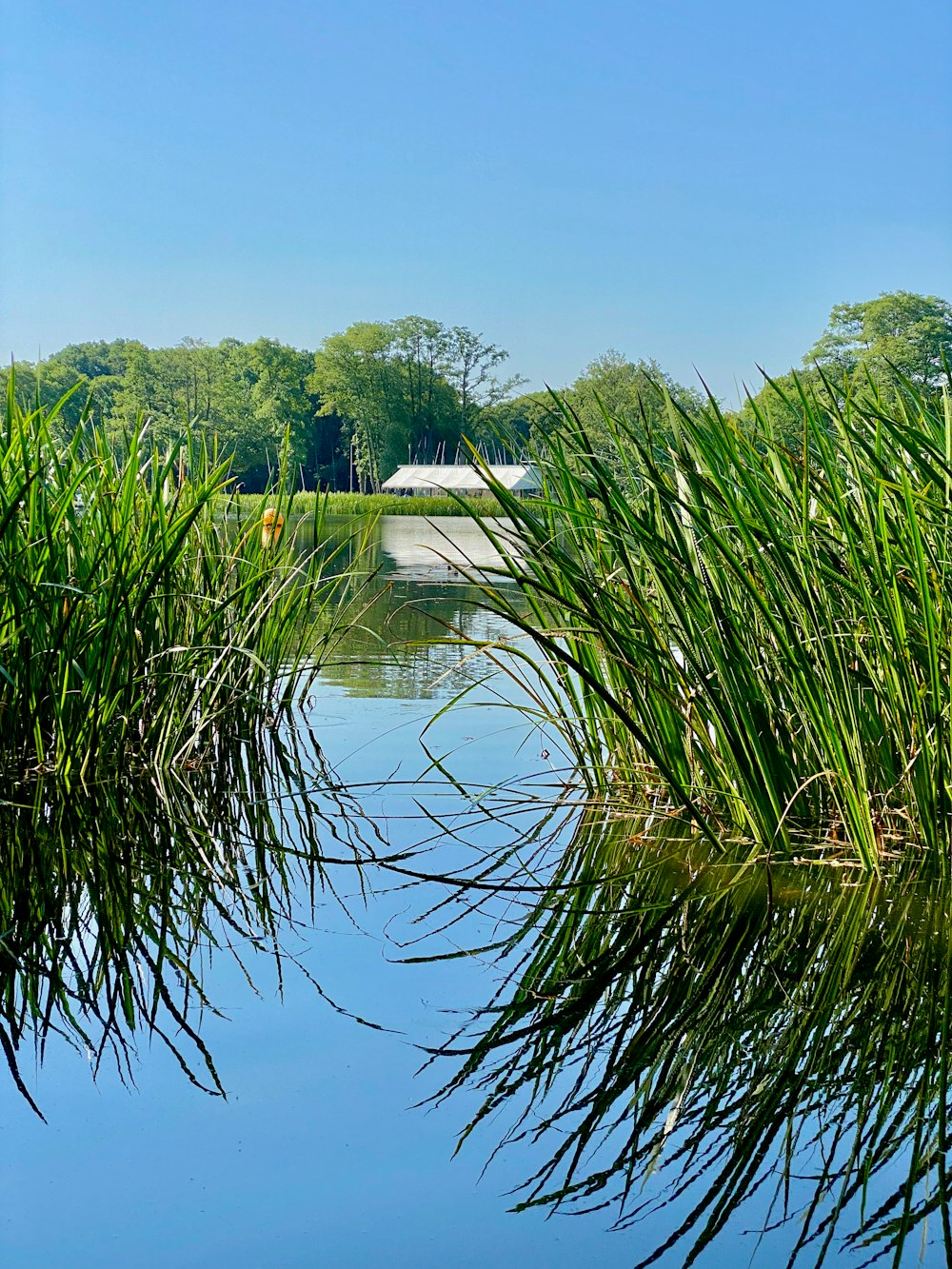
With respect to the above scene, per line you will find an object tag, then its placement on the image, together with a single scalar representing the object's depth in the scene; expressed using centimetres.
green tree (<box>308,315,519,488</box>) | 6569
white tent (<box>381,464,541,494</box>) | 4909
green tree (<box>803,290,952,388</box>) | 4847
